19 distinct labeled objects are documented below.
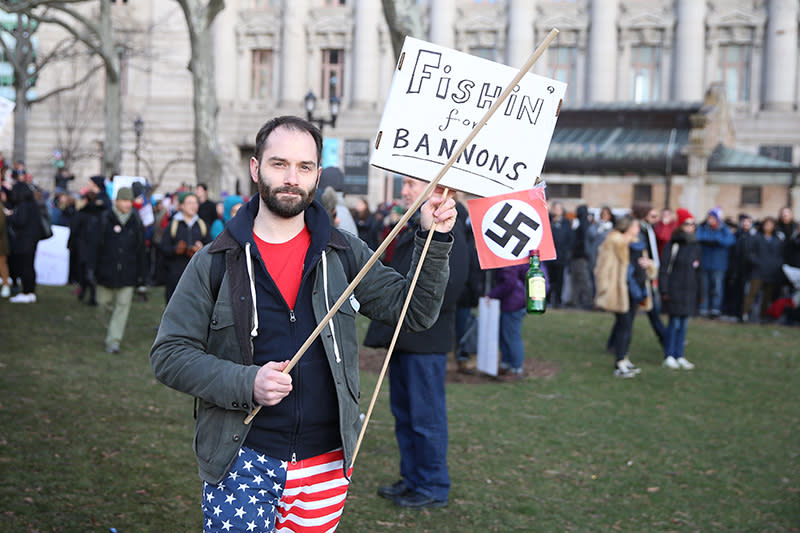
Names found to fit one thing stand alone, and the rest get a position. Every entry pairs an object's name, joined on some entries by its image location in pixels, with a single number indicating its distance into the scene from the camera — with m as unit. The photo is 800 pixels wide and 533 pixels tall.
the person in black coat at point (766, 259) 16.77
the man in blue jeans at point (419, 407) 5.67
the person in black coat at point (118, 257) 10.52
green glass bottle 4.48
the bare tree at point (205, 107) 19.55
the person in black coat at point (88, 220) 12.34
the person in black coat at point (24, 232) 14.33
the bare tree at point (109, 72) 25.83
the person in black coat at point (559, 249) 17.11
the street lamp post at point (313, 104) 23.20
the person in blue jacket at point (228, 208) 12.95
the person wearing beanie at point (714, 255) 17.47
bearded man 3.04
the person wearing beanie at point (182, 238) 10.92
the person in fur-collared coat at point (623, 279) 10.68
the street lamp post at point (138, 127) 35.53
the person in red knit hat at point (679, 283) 11.26
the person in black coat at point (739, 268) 16.94
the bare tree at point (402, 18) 12.01
